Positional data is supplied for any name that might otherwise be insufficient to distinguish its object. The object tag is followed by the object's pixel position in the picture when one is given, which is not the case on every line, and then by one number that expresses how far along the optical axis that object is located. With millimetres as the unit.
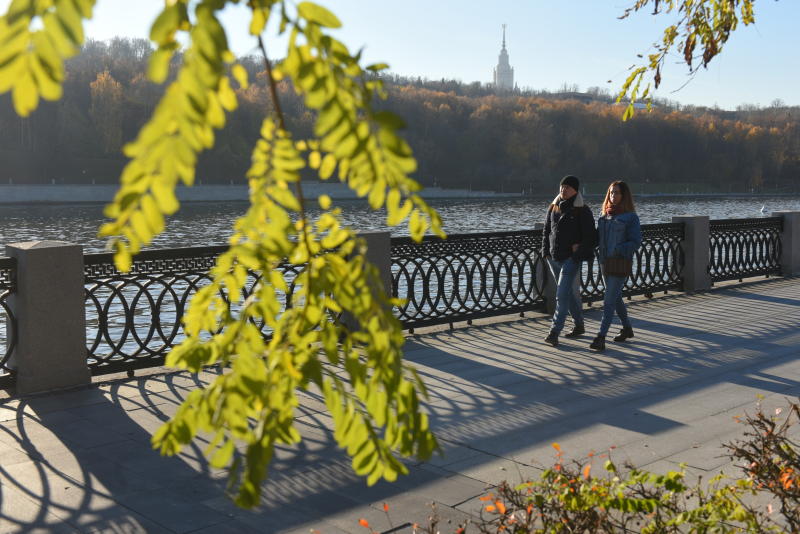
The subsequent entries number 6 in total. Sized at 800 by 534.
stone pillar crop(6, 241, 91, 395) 6727
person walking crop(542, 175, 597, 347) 8789
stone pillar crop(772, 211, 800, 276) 15109
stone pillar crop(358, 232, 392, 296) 9062
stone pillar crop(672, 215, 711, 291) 12844
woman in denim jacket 8602
